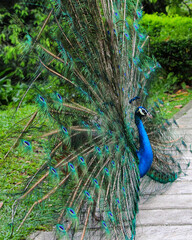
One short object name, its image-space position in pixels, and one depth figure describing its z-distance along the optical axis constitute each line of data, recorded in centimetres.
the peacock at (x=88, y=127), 238
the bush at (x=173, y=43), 797
